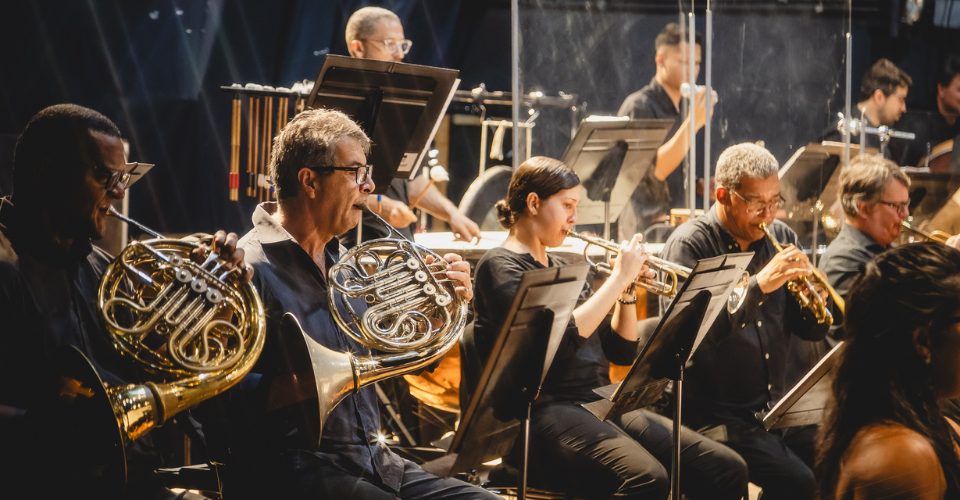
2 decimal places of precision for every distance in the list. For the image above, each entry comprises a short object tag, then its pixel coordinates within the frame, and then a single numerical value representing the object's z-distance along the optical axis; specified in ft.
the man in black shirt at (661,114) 19.81
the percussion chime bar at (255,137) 17.56
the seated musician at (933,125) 25.29
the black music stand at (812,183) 18.97
